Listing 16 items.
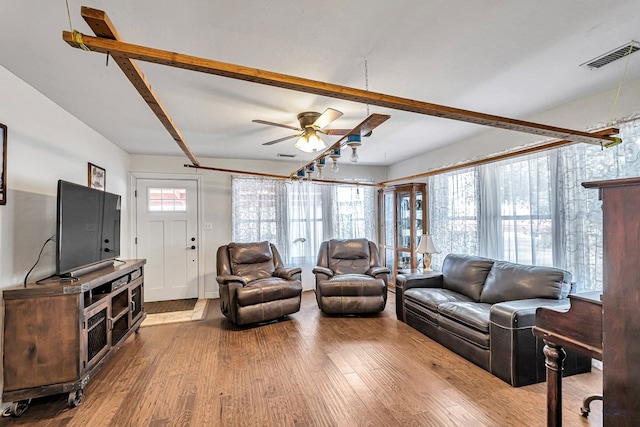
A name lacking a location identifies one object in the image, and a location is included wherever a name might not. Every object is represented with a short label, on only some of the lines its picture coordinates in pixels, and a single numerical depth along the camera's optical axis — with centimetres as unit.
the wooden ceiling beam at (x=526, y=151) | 192
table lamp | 395
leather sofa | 226
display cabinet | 482
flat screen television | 218
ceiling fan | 270
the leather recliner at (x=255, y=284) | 345
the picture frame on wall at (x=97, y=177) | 326
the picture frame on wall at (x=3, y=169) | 200
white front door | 464
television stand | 195
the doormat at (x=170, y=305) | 420
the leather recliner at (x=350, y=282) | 384
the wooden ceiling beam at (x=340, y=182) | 394
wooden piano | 106
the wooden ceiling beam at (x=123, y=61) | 91
